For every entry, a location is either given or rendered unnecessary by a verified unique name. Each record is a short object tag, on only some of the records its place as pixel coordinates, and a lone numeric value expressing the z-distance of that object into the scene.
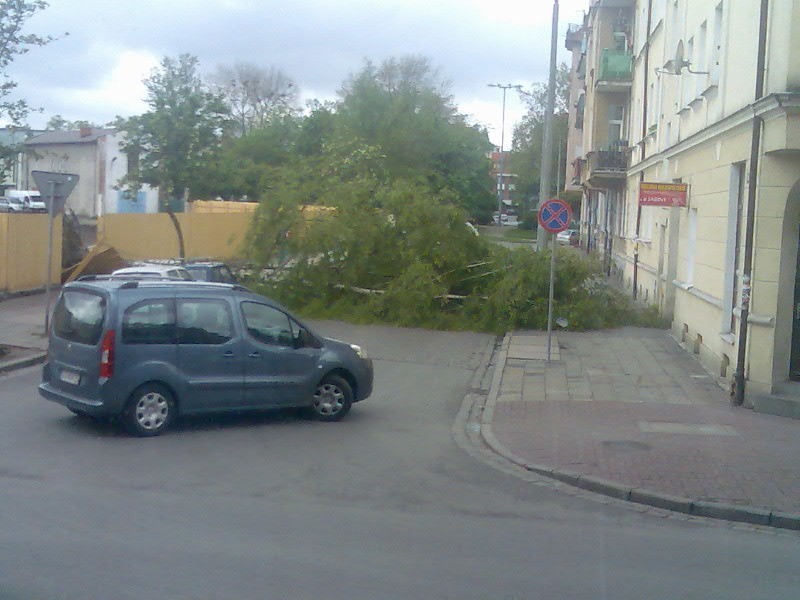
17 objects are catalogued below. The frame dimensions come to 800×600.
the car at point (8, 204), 38.98
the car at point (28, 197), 52.91
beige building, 13.14
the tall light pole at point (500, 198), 73.81
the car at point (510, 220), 89.69
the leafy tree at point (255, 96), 68.25
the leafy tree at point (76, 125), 59.33
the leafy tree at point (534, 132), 76.31
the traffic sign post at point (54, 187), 17.22
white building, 55.44
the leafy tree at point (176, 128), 29.11
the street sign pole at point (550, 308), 17.50
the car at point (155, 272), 19.05
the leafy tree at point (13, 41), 15.47
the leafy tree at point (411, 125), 49.72
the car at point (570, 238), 69.06
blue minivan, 10.74
